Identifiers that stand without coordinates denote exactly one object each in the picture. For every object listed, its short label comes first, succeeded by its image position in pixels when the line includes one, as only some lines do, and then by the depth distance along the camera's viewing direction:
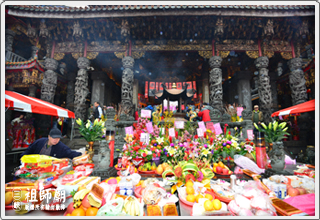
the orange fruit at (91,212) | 1.64
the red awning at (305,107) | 3.53
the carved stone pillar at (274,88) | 10.18
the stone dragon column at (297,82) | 6.94
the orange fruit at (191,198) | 2.00
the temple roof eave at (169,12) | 6.43
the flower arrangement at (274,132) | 3.03
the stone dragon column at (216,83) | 7.28
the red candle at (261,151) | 3.45
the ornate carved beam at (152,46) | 7.76
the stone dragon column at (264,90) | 7.09
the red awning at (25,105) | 2.62
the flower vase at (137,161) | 3.36
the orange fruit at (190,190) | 2.15
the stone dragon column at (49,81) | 7.30
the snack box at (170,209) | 1.74
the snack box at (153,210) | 1.75
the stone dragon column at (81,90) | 7.38
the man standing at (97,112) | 6.72
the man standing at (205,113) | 5.35
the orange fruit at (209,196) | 1.86
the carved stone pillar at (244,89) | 9.93
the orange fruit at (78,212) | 1.65
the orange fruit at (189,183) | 2.30
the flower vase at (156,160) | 3.43
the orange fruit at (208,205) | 1.67
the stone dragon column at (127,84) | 7.40
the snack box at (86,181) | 2.15
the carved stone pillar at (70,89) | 10.14
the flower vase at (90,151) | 3.63
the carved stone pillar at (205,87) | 10.37
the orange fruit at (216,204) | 1.69
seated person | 2.92
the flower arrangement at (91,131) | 3.66
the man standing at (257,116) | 6.08
